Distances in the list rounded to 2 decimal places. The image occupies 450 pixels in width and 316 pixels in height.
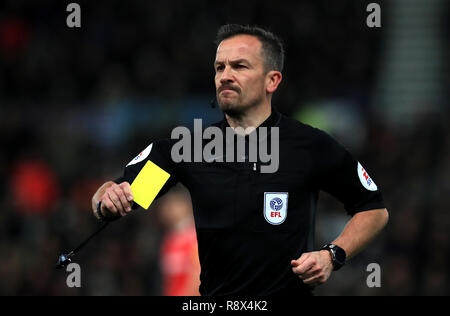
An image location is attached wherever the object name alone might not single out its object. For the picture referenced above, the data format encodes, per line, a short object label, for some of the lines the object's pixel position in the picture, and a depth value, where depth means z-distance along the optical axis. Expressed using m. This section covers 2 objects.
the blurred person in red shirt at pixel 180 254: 14.28
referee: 8.25
